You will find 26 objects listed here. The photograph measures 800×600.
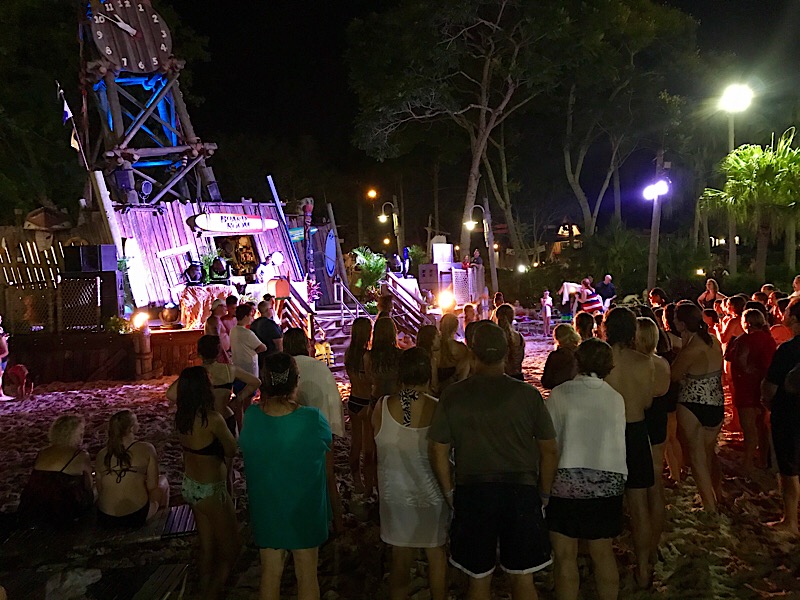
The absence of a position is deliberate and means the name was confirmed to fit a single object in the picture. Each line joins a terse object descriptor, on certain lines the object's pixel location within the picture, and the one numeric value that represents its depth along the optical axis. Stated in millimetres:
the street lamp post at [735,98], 13719
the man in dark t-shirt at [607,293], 18047
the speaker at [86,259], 13352
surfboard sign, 17141
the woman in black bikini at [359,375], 5668
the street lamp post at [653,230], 15773
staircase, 14708
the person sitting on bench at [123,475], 4172
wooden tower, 17094
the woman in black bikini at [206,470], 3893
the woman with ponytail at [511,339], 6039
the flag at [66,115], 16736
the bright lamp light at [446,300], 19922
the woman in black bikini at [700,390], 5211
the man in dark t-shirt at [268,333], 7719
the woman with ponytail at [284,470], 3281
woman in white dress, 3467
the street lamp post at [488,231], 24656
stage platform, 12516
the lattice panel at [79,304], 12984
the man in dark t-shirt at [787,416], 4784
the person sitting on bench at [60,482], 4297
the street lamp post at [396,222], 27547
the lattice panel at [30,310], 12938
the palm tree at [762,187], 15586
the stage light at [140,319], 13000
